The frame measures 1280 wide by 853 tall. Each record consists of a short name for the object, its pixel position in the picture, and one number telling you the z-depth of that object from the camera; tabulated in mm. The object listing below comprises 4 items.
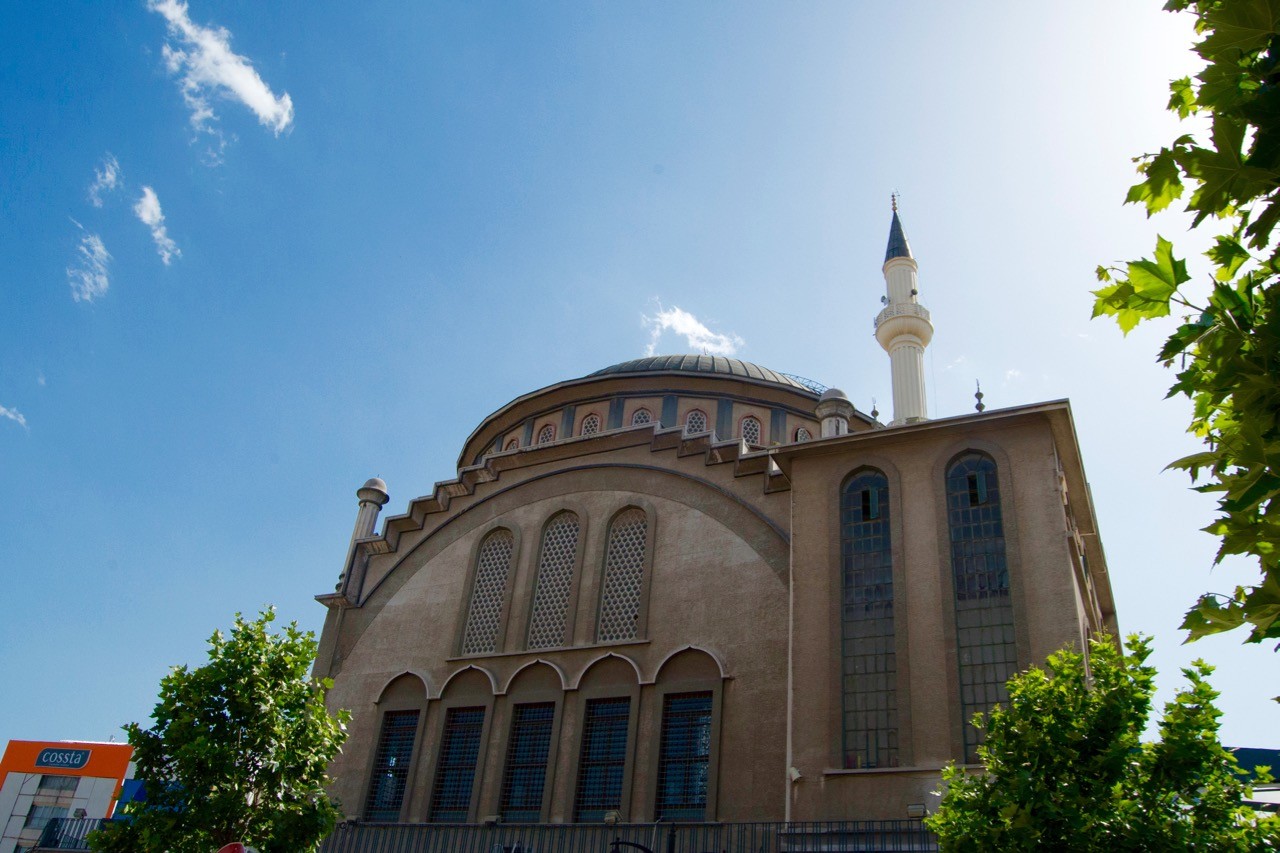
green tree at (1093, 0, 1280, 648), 3447
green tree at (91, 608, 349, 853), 13742
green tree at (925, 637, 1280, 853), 9492
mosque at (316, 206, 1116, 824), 14508
